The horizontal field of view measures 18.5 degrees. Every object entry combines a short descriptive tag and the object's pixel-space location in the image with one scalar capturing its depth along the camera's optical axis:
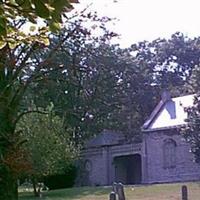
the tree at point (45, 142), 34.94
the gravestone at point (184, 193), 24.27
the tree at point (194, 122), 43.75
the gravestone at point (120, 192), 23.60
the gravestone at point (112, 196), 22.92
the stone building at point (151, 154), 49.62
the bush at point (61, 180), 48.00
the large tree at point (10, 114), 14.41
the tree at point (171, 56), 78.31
